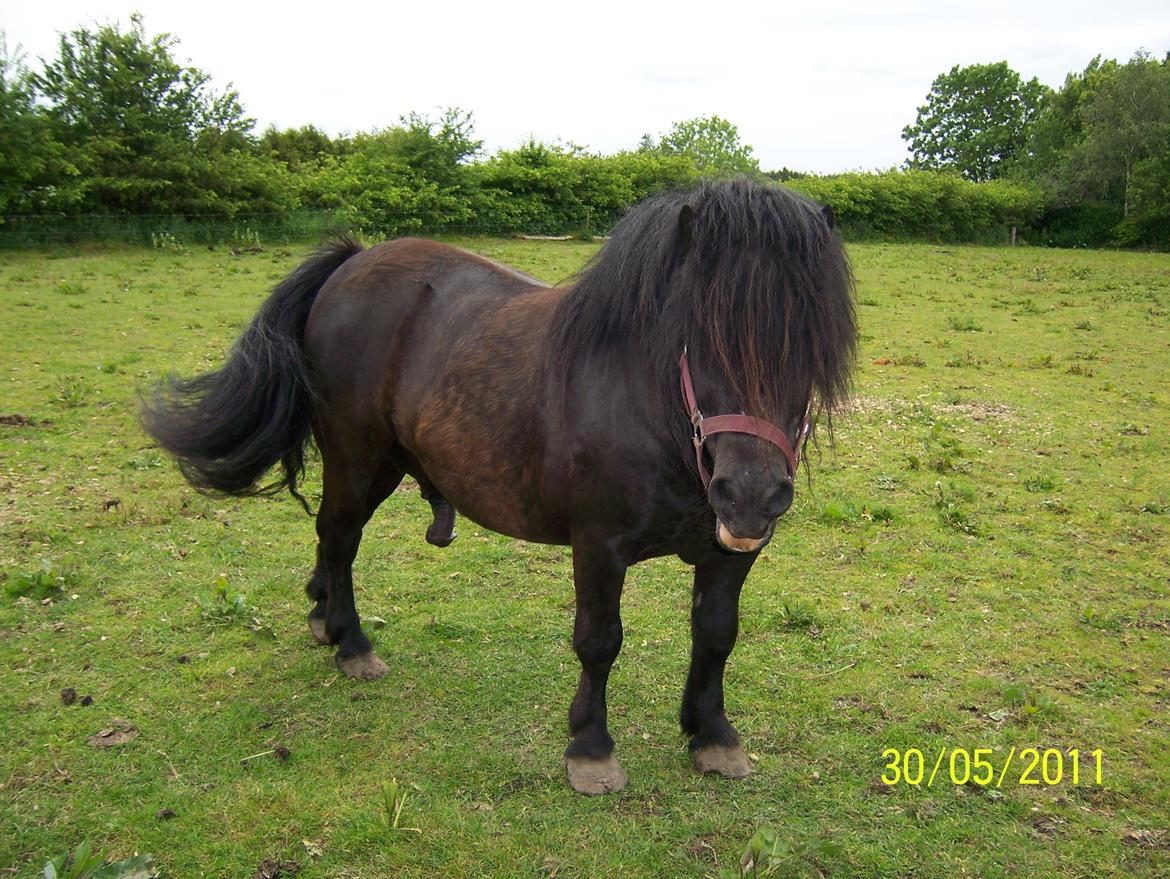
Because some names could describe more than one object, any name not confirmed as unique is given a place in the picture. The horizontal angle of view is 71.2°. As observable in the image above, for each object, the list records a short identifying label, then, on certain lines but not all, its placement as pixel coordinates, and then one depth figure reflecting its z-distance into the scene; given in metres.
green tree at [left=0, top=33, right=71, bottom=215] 17.86
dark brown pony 2.79
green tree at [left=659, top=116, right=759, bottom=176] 57.28
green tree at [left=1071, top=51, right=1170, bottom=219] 37.56
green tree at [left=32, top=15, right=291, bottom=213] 19.73
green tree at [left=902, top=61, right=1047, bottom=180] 62.44
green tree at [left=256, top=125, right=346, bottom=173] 32.84
